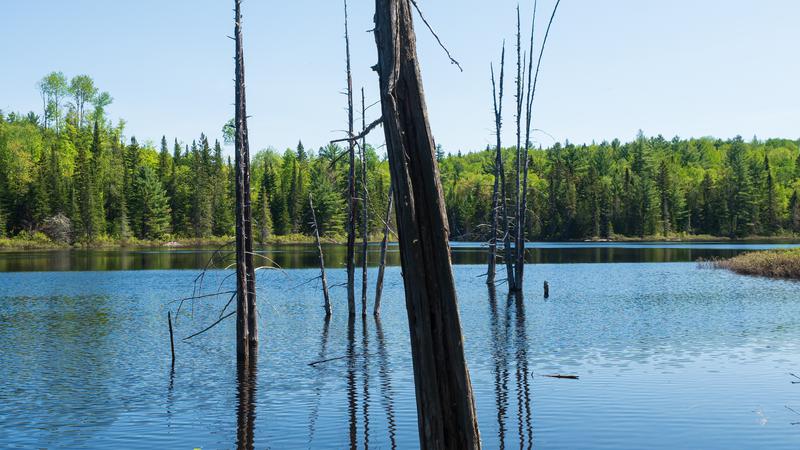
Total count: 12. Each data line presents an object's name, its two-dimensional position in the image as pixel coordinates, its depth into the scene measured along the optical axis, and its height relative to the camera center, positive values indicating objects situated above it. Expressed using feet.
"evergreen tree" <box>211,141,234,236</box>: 416.67 +21.37
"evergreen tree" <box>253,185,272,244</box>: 417.90 +14.82
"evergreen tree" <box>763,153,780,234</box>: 451.07 +17.83
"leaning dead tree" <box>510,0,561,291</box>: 127.85 +5.46
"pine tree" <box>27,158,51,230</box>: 346.54 +21.88
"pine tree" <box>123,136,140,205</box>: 396.16 +47.76
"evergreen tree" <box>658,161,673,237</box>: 472.03 +26.52
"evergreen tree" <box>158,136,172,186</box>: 427.04 +48.53
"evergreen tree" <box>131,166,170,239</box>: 385.29 +21.52
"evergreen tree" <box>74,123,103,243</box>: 355.97 +21.03
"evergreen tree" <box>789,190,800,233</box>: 453.17 +14.67
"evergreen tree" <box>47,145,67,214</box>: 354.13 +30.73
